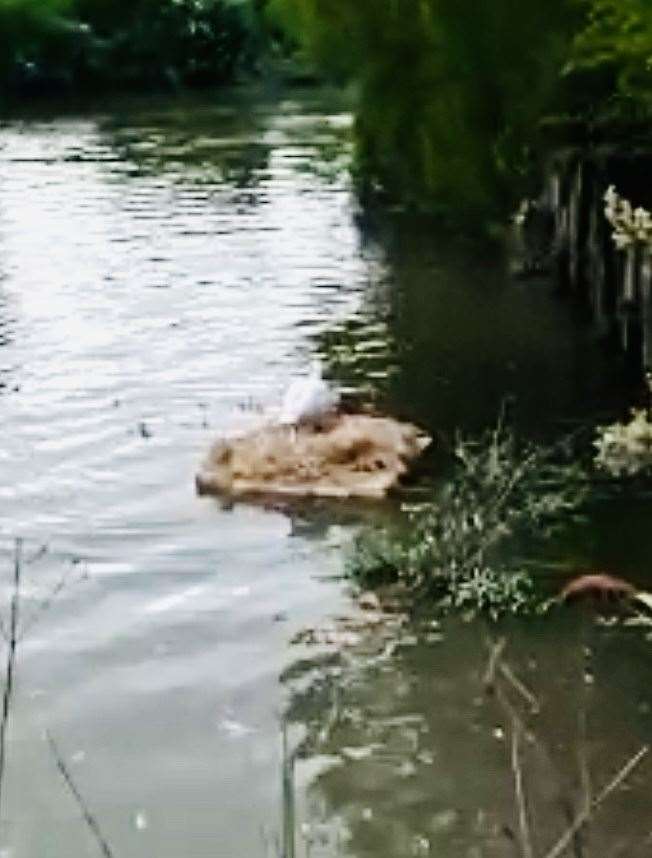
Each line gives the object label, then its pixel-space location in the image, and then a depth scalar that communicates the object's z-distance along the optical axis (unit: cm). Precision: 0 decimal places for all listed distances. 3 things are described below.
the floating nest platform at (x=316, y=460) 966
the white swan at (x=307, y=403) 1039
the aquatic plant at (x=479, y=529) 803
